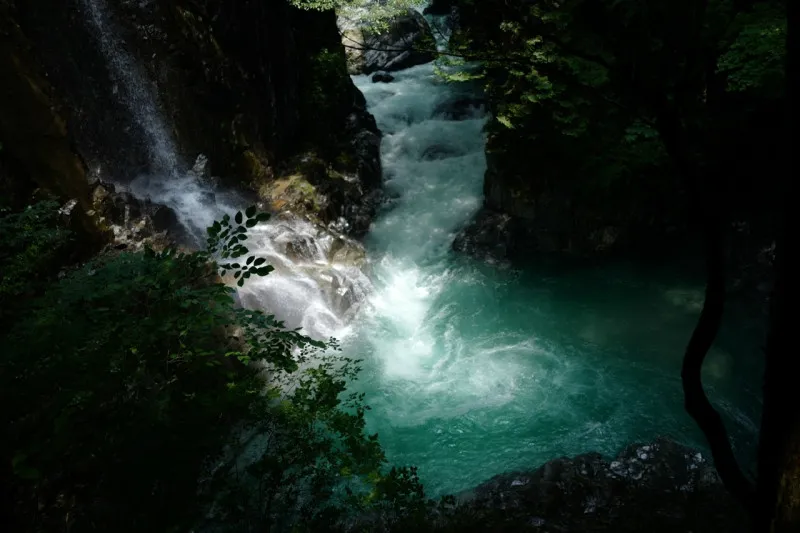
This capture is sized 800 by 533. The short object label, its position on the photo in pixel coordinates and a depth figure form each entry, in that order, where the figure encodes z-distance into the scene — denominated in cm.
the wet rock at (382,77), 2039
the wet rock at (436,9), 2252
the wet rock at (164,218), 996
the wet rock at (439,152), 1532
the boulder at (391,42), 2062
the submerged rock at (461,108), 1681
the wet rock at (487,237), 1165
